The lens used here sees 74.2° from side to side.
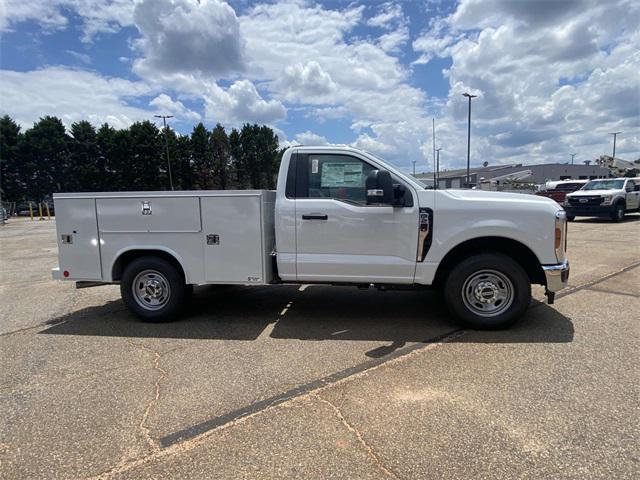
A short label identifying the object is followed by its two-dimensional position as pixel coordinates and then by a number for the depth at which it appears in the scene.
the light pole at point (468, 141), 37.14
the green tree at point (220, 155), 61.38
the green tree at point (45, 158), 54.09
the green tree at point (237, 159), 64.25
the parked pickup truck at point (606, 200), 17.77
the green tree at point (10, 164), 52.84
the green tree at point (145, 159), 55.25
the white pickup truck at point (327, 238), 4.66
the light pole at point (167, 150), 54.31
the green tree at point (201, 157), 59.09
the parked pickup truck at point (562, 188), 27.21
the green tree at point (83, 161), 54.41
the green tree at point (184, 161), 57.92
